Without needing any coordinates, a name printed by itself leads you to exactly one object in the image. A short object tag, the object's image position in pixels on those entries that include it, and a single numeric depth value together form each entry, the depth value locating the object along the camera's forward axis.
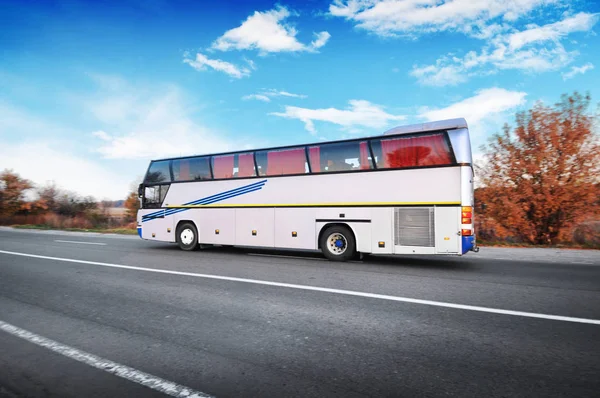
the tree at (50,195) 38.15
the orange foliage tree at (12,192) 38.30
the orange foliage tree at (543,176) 13.28
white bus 8.55
